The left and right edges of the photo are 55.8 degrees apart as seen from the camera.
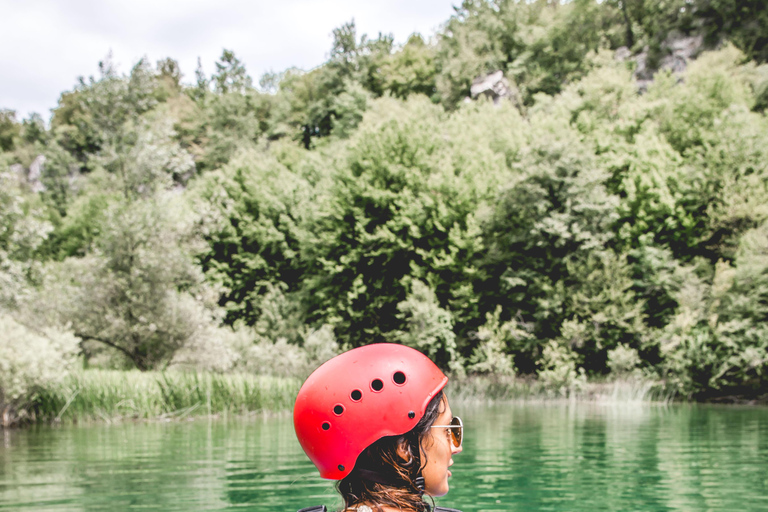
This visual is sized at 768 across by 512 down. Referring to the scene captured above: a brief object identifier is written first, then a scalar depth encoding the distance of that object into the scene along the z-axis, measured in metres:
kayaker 2.06
